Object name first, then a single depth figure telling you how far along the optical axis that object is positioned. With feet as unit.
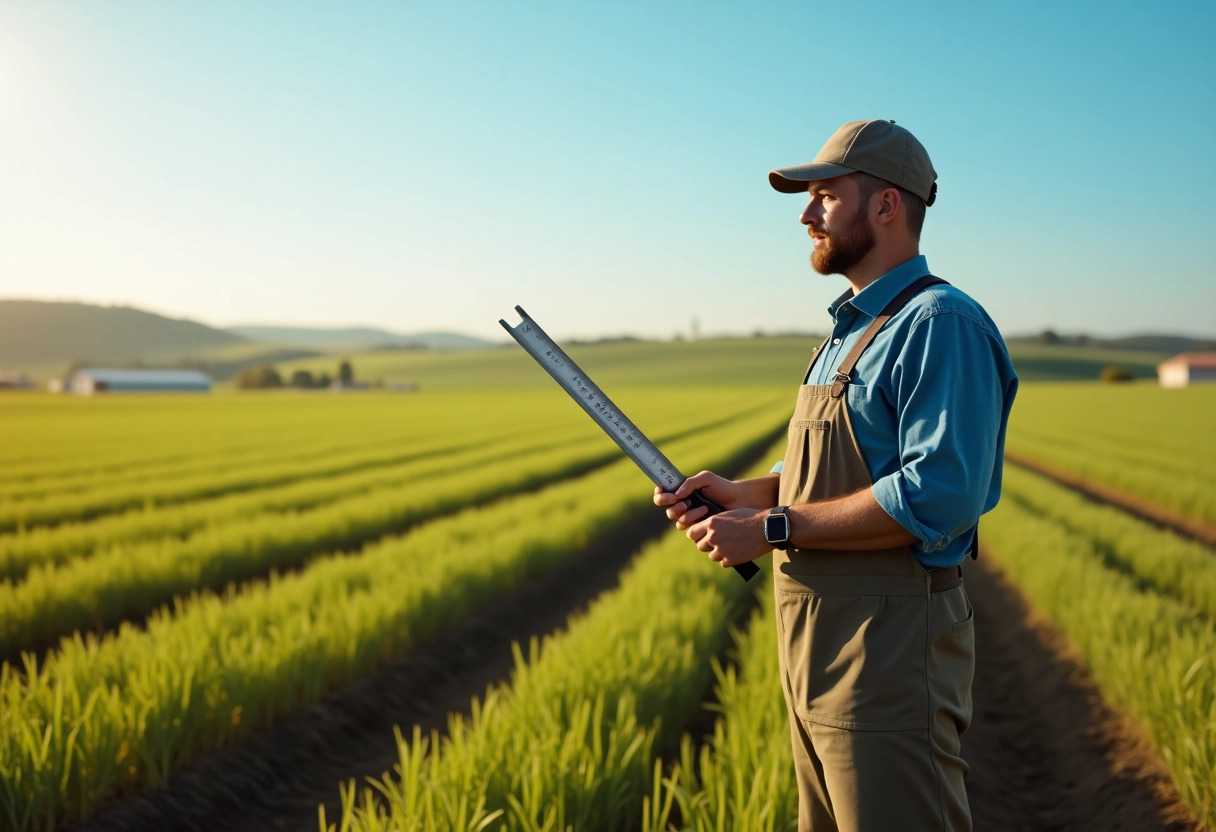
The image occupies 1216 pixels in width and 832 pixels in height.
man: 6.81
